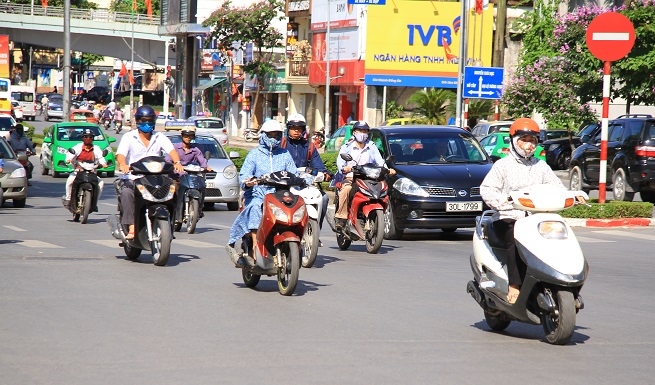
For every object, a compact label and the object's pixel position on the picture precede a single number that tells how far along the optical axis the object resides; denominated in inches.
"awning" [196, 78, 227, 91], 3655.5
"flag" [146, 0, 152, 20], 4276.6
